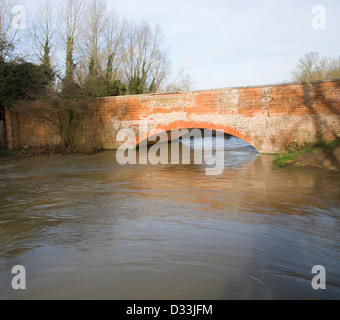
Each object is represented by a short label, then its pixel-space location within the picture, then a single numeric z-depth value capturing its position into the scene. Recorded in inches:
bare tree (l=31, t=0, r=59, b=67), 956.3
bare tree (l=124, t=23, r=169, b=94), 1063.0
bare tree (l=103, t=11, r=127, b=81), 1003.3
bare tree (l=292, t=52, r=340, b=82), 885.8
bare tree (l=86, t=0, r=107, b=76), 953.5
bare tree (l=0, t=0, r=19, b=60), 622.8
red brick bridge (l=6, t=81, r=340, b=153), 449.7
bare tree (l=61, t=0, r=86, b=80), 925.8
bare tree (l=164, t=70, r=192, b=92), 1241.6
